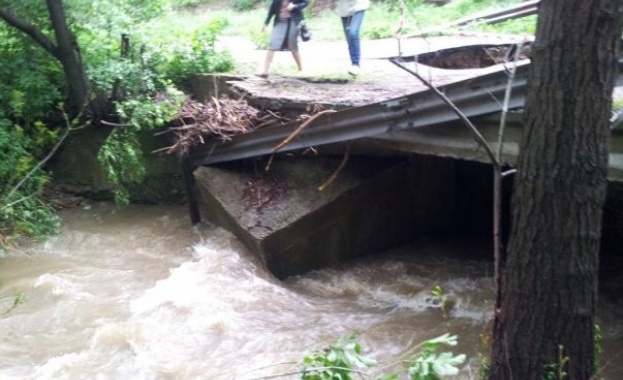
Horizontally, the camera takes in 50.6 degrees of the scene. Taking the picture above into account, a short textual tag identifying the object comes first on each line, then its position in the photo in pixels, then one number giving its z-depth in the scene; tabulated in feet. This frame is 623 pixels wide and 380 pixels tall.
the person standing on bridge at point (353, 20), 26.61
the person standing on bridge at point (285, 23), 27.73
